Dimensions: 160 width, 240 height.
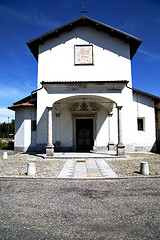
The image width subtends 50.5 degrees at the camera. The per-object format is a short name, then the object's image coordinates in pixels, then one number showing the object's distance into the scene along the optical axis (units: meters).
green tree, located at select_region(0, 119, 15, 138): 58.08
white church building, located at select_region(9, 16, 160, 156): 13.52
